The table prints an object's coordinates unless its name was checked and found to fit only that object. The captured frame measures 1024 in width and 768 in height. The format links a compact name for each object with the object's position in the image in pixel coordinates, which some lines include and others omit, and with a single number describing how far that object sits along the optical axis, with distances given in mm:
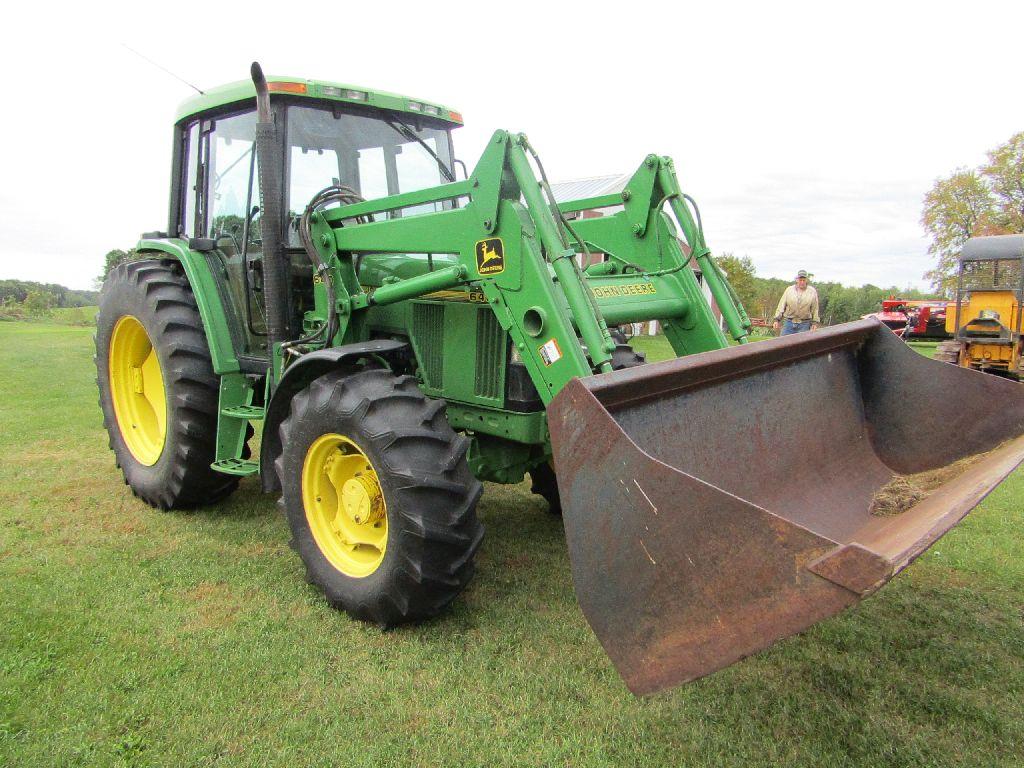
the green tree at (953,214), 34094
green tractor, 2016
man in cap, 10281
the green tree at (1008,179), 32531
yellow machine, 12453
